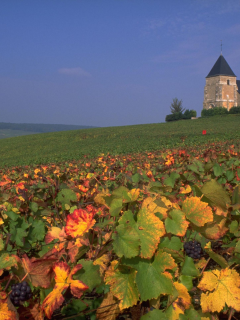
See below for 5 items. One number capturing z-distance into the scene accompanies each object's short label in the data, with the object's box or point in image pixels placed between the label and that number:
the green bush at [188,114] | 73.50
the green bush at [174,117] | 73.50
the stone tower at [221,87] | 78.81
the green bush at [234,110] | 66.12
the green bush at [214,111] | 68.50
